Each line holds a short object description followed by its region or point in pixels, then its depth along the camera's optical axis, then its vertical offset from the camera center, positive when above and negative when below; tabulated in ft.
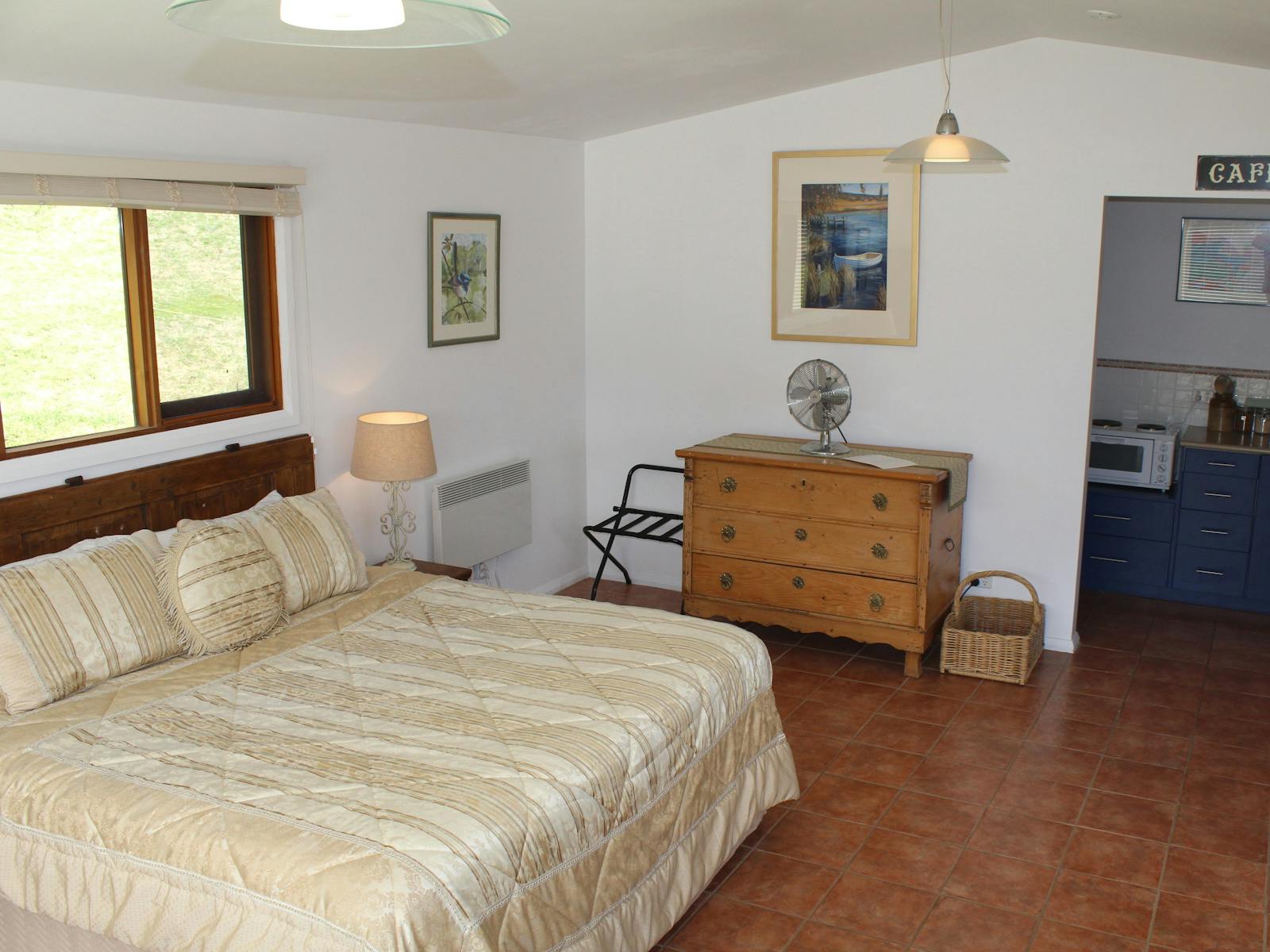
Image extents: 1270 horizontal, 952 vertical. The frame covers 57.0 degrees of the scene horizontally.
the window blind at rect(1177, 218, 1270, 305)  19.66 +0.76
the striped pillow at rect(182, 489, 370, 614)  12.29 -2.63
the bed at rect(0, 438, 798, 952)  7.68 -3.52
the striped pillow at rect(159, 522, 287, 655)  11.09 -2.75
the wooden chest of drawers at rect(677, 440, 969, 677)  16.16 -3.45
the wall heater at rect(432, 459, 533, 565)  16.98 -3.19
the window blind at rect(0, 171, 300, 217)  10.86 +1.09
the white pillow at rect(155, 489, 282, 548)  11.95 -2.40
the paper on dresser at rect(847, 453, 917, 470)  16.28 -2.19
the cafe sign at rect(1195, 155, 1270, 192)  15.38 +1.75
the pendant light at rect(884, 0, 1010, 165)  11.65 +1.56
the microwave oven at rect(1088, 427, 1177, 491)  19.13 -2.48
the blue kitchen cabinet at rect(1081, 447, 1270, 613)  18.70 -3.75
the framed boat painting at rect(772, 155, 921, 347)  17.58 +0.87
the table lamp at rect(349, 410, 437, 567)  14.37 -1.83
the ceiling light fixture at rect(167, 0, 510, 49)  5.24 +1.29
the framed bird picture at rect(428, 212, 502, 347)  16.53 +0.35
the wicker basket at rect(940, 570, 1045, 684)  16.26 -4.71
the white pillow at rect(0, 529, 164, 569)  10.68 -2.30
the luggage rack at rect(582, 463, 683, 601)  18.84 -3.68
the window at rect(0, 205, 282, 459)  11.57 -0.22
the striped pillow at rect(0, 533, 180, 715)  9.81 -2.80
